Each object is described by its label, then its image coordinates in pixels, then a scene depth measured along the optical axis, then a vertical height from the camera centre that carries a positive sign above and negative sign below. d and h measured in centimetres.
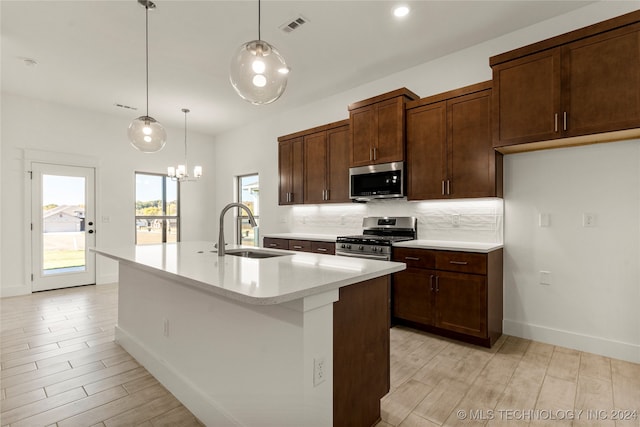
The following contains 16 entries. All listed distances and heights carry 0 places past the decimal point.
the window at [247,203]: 634 +21
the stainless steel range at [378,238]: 336 -27
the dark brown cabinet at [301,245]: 397 -42
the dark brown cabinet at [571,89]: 226 +99
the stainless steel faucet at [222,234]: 221 -14
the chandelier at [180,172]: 495 +67
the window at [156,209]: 610 +10
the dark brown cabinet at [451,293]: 279 -75
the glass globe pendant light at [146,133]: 284 +74
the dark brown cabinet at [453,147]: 300 +68
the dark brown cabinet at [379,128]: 352 +101
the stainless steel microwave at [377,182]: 357 +39
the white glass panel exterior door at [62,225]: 491 -19
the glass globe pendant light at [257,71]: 179 +83
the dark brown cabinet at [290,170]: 485 +70
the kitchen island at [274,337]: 134 -64
